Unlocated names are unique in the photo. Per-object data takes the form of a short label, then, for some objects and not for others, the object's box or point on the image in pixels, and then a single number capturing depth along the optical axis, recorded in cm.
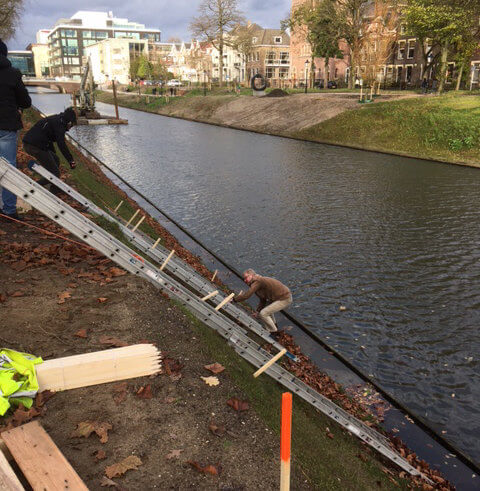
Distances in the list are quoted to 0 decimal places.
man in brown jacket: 1002
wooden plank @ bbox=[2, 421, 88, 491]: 414
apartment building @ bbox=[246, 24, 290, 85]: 10469
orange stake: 353
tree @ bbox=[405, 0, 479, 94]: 4125
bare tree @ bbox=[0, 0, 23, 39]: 3844
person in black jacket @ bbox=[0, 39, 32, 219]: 928
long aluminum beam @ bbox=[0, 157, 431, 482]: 693
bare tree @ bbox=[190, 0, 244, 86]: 8962
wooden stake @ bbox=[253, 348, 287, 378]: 677
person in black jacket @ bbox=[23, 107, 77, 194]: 1207
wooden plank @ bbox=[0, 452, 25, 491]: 387
